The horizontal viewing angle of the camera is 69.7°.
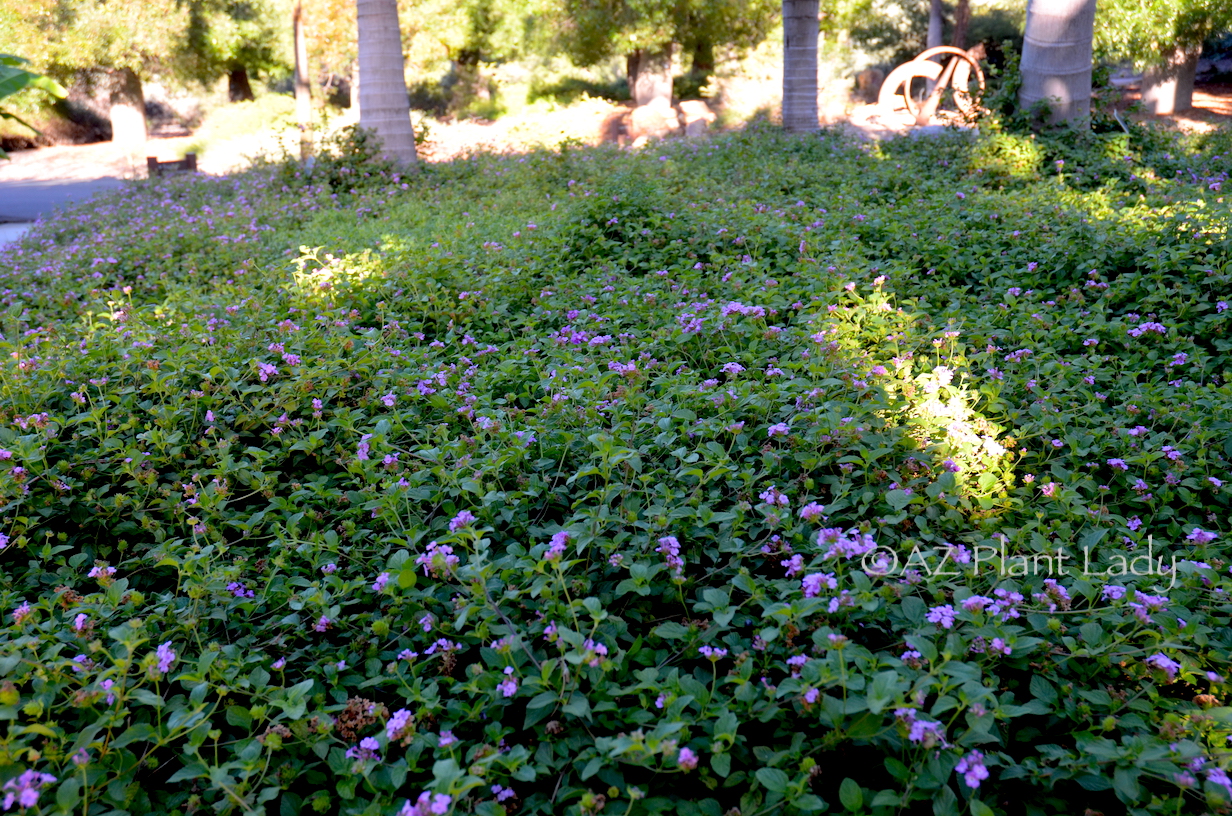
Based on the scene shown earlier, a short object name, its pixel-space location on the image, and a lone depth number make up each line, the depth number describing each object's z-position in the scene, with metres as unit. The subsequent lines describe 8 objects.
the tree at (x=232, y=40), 23.06
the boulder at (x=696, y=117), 18.25
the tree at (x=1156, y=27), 16.48
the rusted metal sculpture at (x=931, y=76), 14.01
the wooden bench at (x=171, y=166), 14.21
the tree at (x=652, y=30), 21.05
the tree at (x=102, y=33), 20.33
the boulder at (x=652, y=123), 18.86
